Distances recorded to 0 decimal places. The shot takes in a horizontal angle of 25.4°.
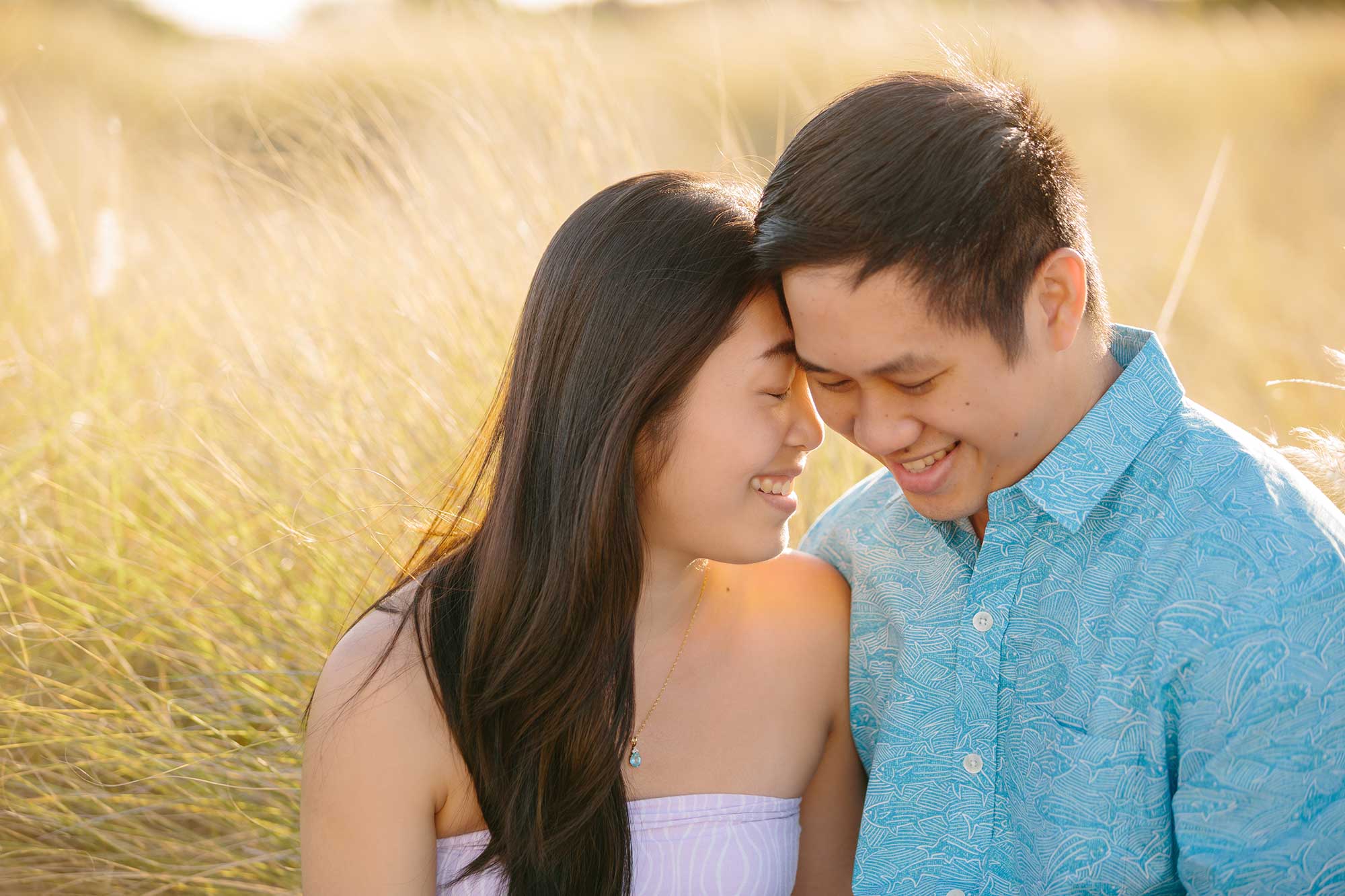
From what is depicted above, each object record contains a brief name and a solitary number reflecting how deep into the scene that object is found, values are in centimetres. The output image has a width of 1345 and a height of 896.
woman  190
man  178
